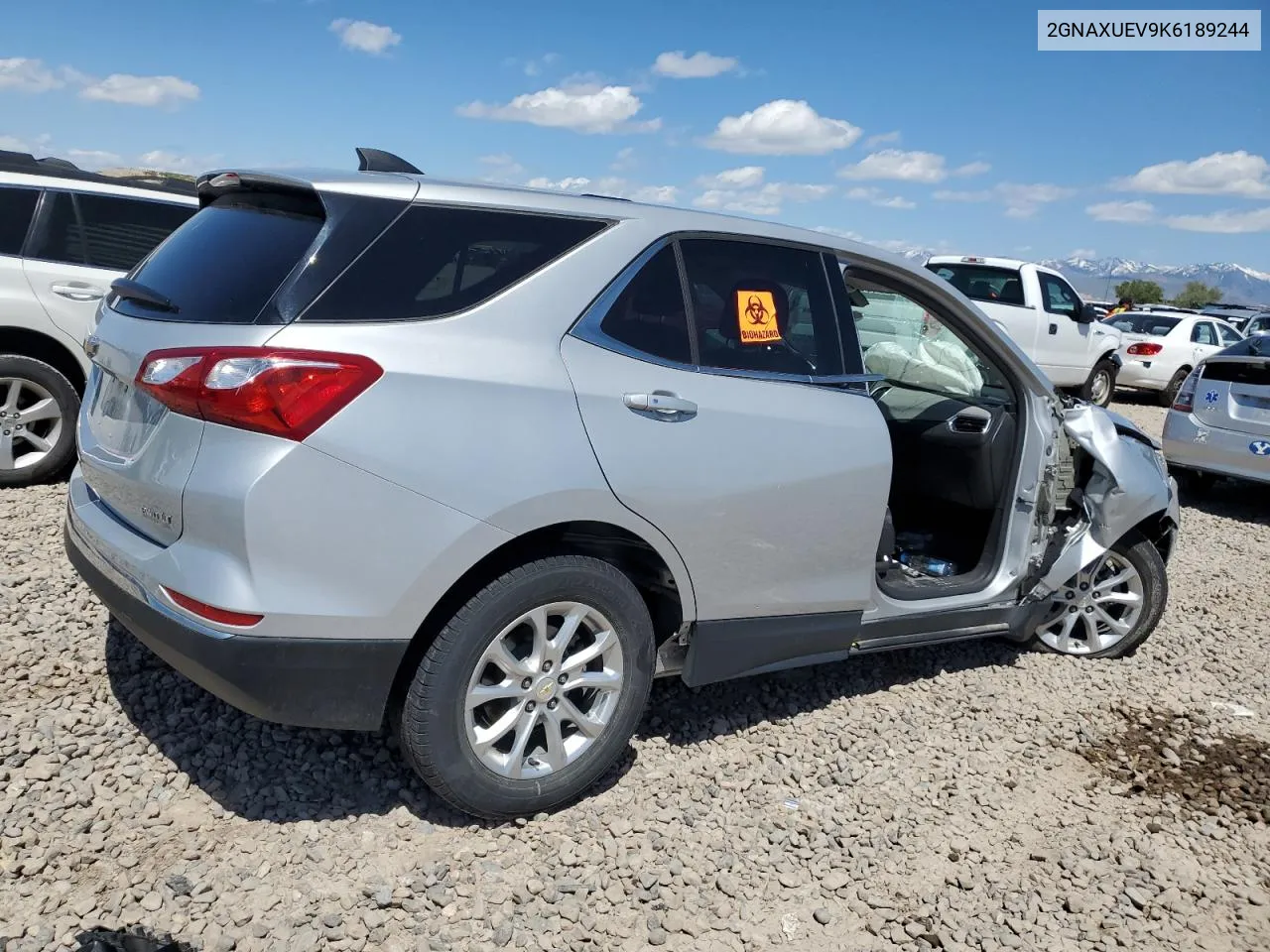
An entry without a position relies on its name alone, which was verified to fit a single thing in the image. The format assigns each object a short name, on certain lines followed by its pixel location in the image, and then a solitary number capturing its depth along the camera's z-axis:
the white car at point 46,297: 5.61
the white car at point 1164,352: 16.45
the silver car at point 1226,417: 8.08
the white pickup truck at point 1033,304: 13.82
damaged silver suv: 2.47
